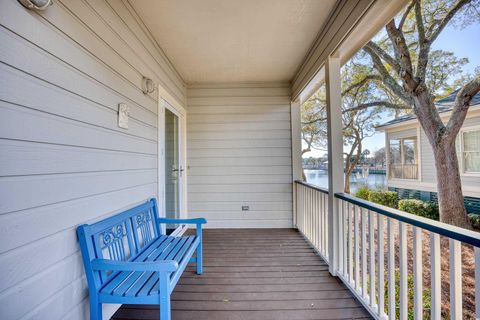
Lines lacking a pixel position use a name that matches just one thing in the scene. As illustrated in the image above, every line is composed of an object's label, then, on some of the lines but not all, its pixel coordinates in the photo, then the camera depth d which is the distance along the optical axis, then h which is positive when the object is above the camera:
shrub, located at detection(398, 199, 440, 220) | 3.96 -0.86
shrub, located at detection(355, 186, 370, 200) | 4.98 -0.66
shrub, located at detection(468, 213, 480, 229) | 2.21 -0.60
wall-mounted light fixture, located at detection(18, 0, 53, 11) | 0.98 +0.78
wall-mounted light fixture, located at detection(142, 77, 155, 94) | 2.23 +0.87
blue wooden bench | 1.30 -0.72
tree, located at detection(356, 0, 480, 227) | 2.19 +1.36
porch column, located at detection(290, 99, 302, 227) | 3.87 +0.24
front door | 3.04 -0.01
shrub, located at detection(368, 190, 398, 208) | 5.09 -0.82
